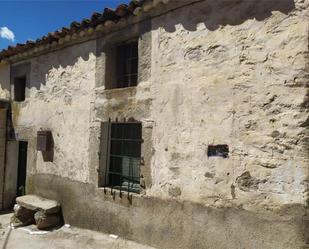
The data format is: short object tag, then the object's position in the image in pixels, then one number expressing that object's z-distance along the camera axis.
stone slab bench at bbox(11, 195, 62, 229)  4.76
